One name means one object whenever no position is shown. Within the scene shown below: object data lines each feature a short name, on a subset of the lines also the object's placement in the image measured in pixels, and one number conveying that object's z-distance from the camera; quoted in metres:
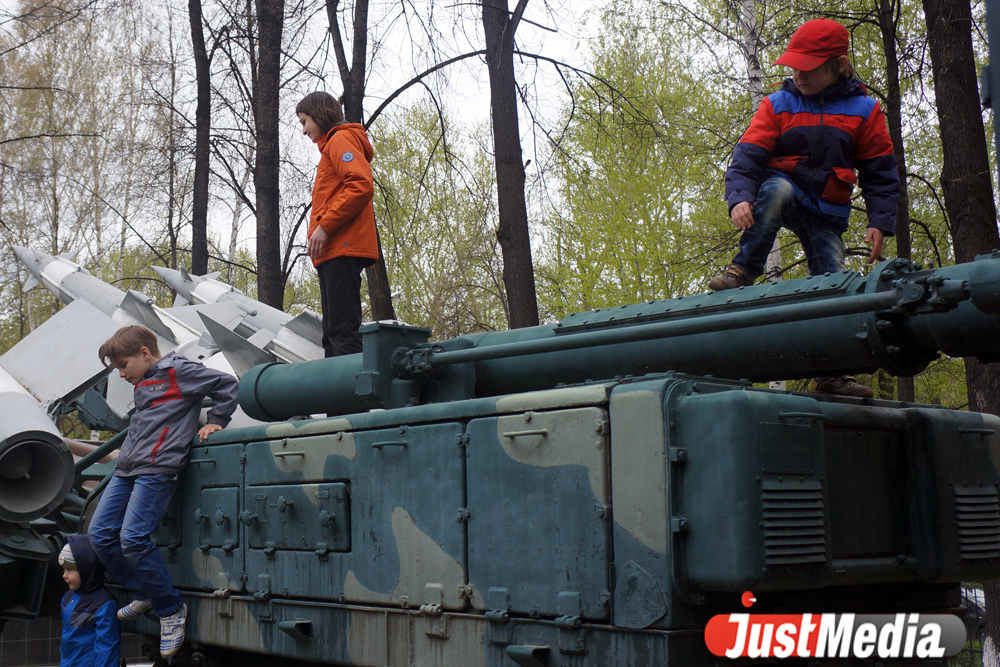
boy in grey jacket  5.19
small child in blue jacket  5.50
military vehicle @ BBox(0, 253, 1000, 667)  3.21
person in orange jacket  5.85
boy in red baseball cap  4.42
